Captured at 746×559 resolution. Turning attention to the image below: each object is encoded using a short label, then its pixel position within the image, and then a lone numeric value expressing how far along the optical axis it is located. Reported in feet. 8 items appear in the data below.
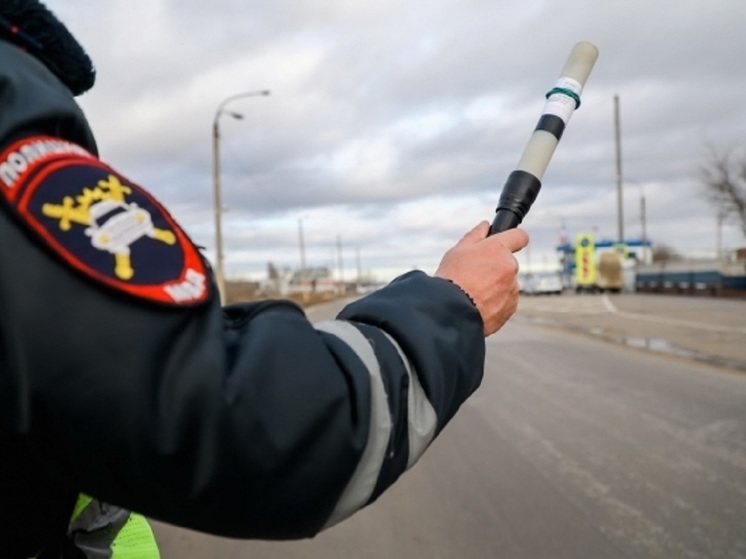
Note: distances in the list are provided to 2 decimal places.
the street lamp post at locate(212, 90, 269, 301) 80.48
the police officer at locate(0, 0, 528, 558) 3.08
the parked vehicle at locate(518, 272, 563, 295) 185.26
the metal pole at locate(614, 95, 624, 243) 160.86
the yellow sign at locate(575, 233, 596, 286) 179.42
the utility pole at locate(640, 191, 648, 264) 221.83
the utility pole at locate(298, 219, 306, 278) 231.91
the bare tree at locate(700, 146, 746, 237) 121.19
